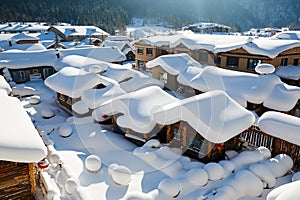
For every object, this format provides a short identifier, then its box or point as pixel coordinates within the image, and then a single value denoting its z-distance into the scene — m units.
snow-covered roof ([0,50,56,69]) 29.33
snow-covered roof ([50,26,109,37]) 64.66
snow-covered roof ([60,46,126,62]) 34.66
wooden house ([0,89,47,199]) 8.29
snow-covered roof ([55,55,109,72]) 27.61
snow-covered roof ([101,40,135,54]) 48.11
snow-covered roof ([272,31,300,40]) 33.28
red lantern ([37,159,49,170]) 13.22
